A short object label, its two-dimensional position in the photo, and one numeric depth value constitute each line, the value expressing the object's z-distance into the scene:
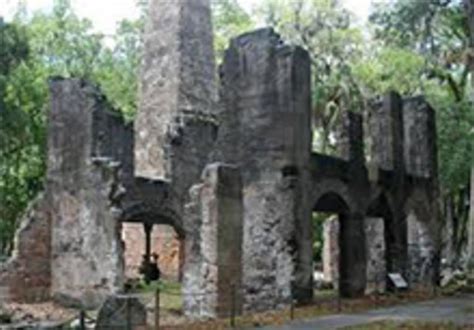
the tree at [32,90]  33.28
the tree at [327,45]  39.19
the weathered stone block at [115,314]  15.82
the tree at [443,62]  31.03
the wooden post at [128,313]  14.72
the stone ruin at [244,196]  20.64
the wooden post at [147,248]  32.32
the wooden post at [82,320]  13.91
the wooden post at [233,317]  16.06
